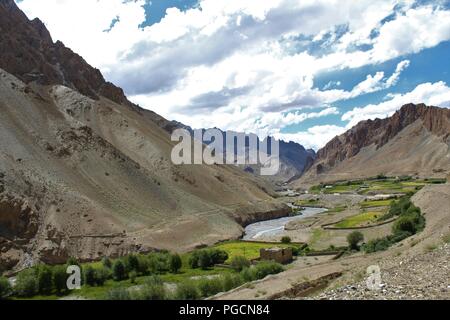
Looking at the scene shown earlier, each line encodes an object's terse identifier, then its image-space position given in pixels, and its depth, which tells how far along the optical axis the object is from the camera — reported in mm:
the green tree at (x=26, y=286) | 47031
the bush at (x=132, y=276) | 50806
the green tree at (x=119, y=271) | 52594
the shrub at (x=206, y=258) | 56438
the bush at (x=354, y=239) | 58188
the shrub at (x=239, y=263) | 52719
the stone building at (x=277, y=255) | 55356
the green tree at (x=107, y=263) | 56000
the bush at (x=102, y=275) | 50741
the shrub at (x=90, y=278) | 50500
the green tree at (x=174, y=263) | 55156
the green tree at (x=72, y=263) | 54031
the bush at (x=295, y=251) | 59922
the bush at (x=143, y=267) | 55062
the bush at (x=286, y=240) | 70438
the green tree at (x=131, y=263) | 53766
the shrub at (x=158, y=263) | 55488
